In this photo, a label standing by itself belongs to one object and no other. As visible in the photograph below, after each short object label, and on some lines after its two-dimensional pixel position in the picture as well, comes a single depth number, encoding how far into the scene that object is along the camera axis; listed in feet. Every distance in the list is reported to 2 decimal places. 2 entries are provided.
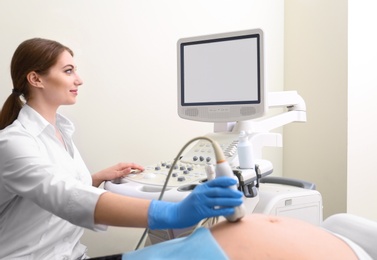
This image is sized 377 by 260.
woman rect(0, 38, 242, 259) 2.63
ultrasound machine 4.25
